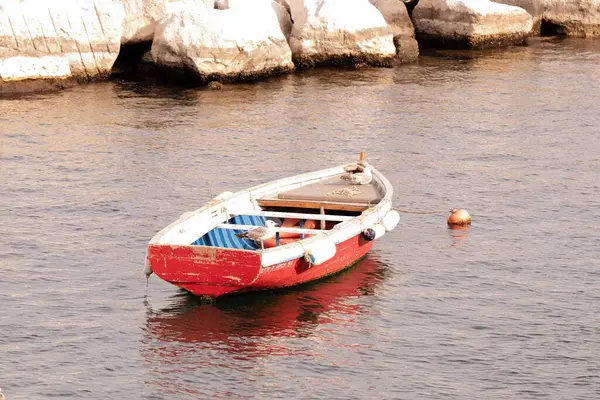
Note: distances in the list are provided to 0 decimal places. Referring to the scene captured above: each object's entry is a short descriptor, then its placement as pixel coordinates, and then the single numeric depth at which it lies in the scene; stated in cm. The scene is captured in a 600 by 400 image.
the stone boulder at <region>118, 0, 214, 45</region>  4669
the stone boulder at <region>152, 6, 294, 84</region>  4397
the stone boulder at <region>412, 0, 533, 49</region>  5172
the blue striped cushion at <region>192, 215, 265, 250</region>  2656
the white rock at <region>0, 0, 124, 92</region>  4281
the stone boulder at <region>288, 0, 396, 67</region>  4716
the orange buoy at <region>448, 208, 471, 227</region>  2997
